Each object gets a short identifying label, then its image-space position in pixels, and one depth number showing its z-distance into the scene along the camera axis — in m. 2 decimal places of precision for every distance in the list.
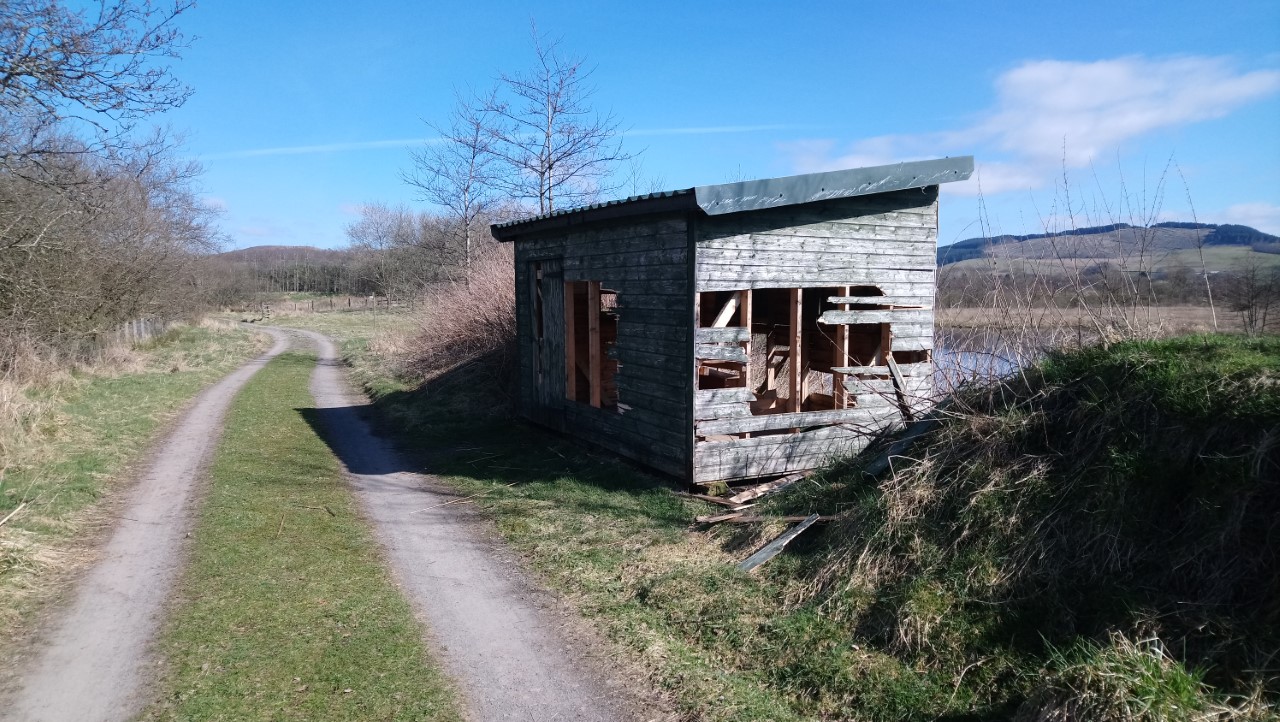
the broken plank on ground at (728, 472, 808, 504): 7.97
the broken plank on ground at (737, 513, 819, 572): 6.03
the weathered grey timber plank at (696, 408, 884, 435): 8.56
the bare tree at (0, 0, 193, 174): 10.15
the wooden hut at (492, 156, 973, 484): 8.39
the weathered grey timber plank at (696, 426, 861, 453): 8.54
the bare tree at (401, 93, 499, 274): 26.02
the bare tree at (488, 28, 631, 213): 22.34
